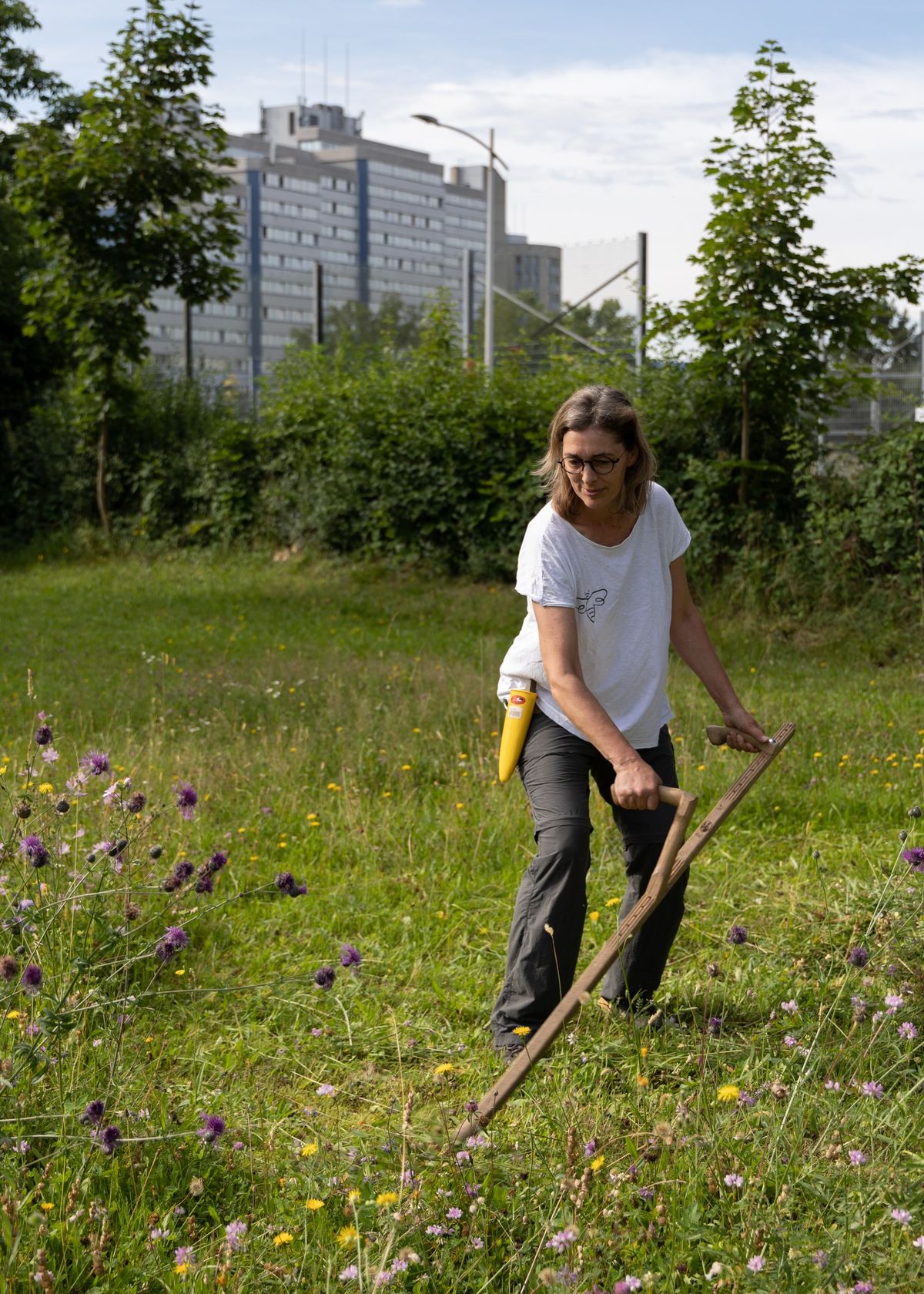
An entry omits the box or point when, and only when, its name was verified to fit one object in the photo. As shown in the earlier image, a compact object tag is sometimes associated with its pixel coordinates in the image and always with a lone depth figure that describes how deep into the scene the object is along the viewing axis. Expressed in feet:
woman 11.89
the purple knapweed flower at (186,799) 11.12
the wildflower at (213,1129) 8.70
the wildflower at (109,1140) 8.57
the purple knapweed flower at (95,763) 11.76
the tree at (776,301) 39.04
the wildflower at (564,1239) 7.09
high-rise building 329.93
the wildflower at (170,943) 9.99
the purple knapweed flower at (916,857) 11.74
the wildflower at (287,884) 10.16
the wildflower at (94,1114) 8.77
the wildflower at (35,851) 10.38
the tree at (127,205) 53.57
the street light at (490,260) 68.18
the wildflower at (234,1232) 7.84
